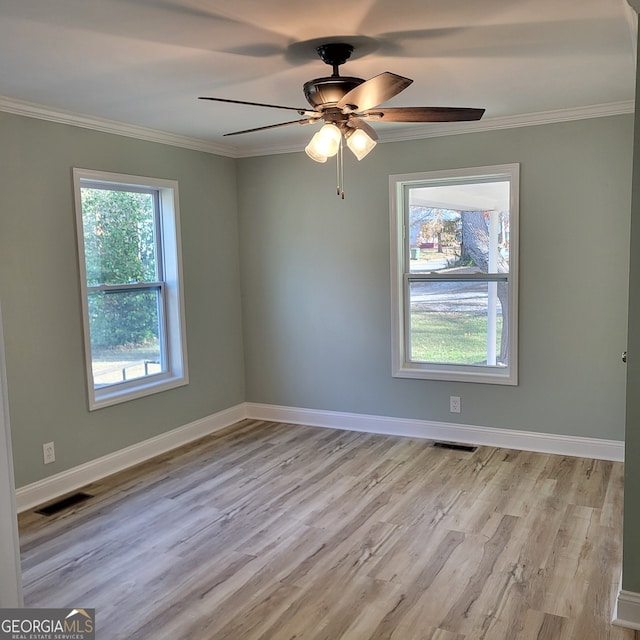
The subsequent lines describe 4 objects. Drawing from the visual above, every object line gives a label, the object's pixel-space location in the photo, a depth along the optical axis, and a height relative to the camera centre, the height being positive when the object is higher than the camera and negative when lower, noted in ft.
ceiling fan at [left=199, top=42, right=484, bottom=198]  8.78 +2.22
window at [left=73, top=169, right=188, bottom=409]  13.51 -0.35
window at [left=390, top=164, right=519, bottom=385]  14.76 -0.32
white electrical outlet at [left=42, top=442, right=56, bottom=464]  12.35 -3.70
